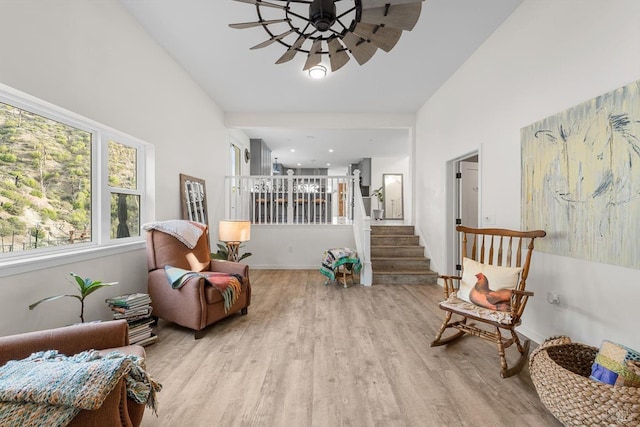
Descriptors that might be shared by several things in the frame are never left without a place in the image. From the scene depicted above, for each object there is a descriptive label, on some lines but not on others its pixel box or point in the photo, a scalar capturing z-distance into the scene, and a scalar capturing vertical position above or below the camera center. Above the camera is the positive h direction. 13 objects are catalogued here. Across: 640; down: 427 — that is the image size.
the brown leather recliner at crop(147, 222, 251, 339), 2.65 -0.74
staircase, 4.70 -0.81
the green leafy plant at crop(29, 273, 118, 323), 2.01 -0.52
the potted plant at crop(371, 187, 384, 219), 9.68 +0.38
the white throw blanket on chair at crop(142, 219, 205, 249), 3.01 -0.18
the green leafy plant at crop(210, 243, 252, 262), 4.24 -0.62
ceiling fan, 1.78 +1.28
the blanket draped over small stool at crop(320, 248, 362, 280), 4.41 -0.75
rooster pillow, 2.26 -0.60
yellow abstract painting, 1.81 +0.24
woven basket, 1.30 -0.90
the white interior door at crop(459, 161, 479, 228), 4.37 +0.26
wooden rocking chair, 2.10 -0.69
